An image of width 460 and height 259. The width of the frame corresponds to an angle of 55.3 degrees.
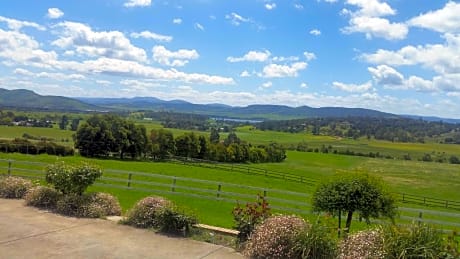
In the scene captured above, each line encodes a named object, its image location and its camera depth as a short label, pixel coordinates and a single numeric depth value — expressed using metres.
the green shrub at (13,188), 11.31
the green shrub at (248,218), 7.80
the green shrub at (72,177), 10.22
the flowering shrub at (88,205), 9.63
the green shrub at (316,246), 6.86
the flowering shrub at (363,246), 6.34
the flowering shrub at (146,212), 8.91
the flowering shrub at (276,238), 7.01
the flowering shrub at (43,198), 10.31
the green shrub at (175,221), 8.59
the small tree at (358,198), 9.17
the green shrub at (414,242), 6.04
